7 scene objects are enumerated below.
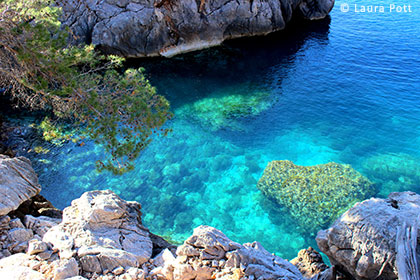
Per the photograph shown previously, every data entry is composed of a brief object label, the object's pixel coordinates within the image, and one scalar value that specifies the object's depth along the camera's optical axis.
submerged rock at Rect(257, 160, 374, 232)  16.05
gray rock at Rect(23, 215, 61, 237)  10.58
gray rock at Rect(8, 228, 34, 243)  9.83
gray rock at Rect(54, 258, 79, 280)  8.03
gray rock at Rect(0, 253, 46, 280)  7.90
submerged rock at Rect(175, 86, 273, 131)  22.90
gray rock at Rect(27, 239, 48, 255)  8.86
